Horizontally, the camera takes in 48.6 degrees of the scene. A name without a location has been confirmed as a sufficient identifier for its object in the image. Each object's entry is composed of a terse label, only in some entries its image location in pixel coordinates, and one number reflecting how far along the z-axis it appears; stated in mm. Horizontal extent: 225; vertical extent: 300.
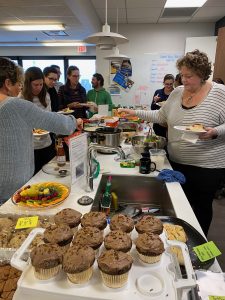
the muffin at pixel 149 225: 726
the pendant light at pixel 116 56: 3223
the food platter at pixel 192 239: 847
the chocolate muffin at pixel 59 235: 669
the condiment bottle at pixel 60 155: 1748
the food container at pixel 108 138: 2053
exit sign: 7203
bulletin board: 5461
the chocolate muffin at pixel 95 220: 748
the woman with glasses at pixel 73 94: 3516
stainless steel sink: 1619
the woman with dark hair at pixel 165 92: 3506
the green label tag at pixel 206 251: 820
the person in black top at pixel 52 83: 2938
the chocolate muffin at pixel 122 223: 736
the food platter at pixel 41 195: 1196
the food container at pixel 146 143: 1946
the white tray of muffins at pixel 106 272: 551
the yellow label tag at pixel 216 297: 688
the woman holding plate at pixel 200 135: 1666
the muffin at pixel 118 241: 643
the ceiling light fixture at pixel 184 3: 3865
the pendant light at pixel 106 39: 2051
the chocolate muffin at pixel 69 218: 778
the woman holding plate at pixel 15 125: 1365
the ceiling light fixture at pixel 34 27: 4477
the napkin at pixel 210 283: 715
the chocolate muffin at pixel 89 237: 656
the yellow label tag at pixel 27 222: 1013
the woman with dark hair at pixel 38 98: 2324
